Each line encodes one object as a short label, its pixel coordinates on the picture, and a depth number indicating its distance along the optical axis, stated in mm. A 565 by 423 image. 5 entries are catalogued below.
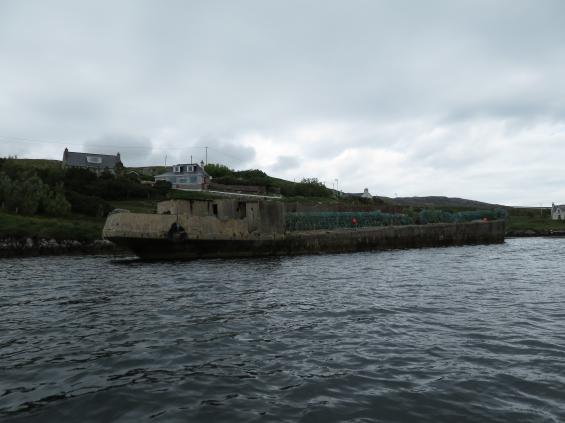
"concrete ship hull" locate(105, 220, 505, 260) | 28672
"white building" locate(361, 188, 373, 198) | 117375
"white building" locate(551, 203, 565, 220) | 106575
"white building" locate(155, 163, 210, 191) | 88500
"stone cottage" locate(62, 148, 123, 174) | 94938
